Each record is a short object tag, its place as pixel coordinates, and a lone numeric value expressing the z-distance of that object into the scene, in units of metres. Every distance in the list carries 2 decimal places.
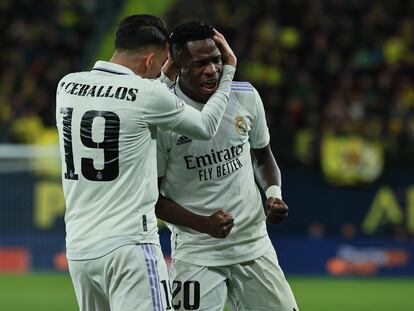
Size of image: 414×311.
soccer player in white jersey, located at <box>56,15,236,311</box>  10.35
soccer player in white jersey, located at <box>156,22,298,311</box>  11.84
